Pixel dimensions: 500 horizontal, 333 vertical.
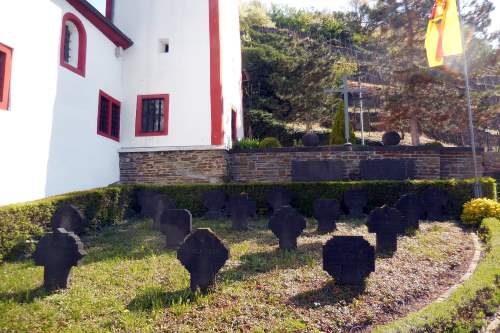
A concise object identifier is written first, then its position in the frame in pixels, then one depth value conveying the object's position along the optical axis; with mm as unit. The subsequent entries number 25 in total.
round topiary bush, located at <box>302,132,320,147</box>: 13889
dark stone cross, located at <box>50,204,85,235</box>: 7062
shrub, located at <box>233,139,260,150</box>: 14573
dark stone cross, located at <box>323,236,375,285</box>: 4508
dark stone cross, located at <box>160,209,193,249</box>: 6613
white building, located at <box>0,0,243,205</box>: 8570
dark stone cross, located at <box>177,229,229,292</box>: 4398
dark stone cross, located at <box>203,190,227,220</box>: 10133
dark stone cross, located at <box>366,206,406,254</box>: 6094
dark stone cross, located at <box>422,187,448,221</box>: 9336
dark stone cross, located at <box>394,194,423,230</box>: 7855
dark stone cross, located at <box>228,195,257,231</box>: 8406
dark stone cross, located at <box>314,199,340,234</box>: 7734
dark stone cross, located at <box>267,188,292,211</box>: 10047
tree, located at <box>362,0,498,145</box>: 18578
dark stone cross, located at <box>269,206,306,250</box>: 6290
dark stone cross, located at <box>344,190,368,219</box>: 9680
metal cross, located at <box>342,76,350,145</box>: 14250
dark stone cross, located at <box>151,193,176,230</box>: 8945
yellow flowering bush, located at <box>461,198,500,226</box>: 8609
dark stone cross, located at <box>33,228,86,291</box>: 4672
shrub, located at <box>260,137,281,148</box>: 15469
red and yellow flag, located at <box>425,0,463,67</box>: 11016
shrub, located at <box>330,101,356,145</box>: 18750
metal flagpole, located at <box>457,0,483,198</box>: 9781
